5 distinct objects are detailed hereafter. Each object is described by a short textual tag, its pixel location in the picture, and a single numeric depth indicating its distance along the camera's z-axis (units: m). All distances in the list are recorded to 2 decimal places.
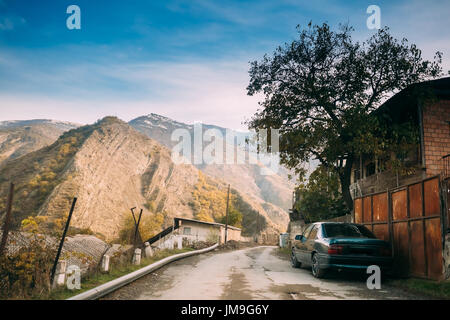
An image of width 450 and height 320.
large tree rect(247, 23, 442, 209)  15.05
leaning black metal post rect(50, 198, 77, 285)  6.85
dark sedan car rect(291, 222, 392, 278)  8.38
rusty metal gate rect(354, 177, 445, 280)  7.81
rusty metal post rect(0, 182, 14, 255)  5.84
